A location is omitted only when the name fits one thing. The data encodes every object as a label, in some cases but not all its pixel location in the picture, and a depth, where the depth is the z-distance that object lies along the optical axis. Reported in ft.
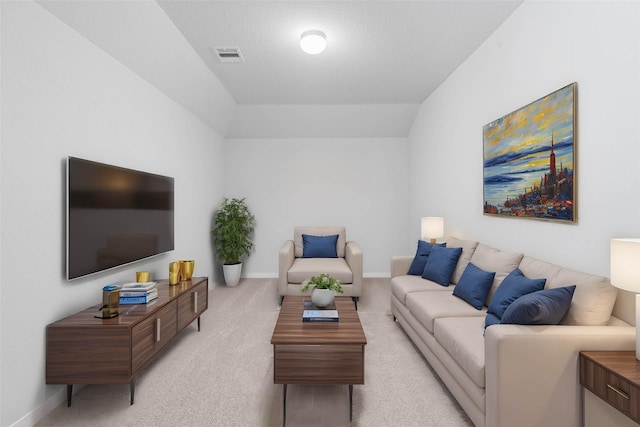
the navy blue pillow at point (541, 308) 5.65
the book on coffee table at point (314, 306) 8.76
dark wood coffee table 6.60
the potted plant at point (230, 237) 17.42
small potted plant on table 8.66
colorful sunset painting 7.46
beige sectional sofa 5.28
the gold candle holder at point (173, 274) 10.41
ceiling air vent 11.27
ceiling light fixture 9.99
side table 4.34
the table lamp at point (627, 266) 4.83
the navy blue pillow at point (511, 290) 6.79
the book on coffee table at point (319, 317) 7.75
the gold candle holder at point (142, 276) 9.39
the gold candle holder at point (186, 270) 11.02
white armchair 13.85
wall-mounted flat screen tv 7.40
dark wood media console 6.72
